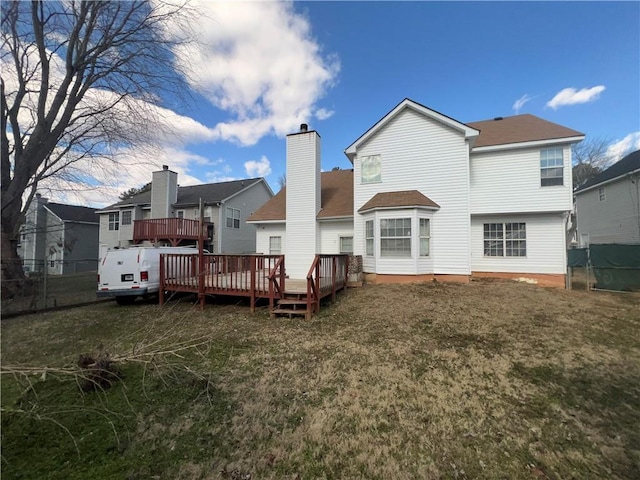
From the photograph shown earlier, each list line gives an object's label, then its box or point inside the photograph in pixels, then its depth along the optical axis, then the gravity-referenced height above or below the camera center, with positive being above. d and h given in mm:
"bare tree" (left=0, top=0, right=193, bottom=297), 9477 +5822
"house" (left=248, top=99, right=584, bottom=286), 10953 +2170
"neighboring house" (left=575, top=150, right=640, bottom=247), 16922 +3186
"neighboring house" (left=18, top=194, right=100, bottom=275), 23734 +1379
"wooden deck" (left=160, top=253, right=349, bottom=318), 7566 -910
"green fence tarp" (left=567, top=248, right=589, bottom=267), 14562 -321
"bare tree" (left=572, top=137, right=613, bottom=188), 31062 +10066
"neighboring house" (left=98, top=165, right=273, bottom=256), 18938 +2846
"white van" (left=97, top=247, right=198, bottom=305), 8875 -704
